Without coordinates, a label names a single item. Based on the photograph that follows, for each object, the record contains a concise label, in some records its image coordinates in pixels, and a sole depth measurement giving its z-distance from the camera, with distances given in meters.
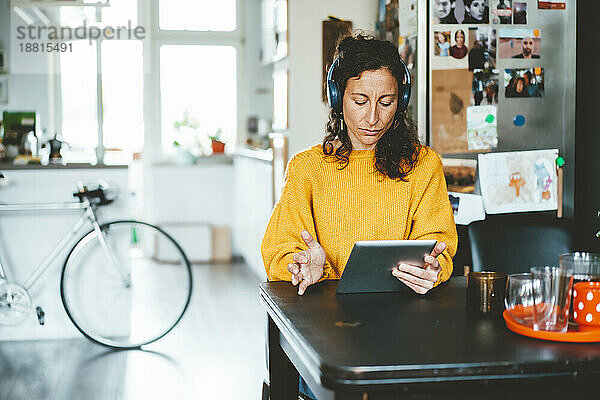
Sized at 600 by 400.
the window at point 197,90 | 7.18
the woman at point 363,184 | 2.06
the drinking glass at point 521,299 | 1.52
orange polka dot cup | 1.52
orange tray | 1.45
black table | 1.29
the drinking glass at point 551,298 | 1.49
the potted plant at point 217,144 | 7.26
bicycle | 4.16
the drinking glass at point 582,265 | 1.60
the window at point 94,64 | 4.45
